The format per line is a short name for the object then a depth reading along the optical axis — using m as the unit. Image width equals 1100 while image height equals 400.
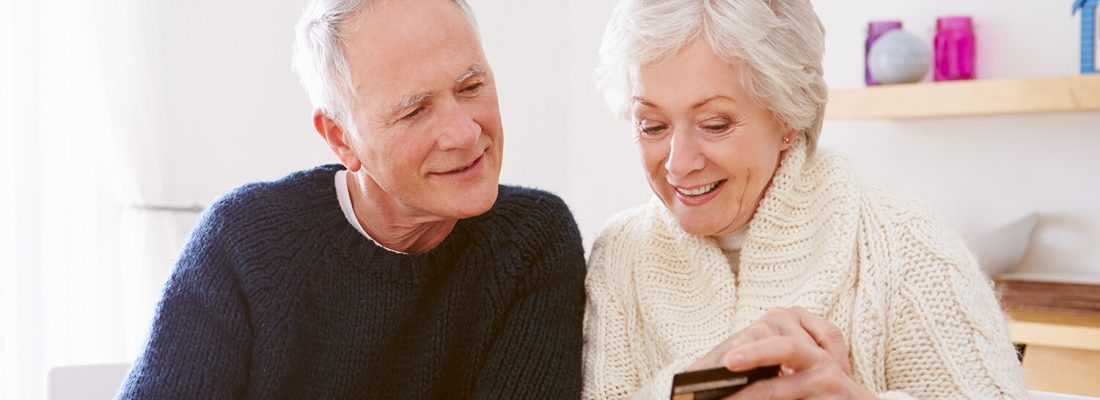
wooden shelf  2.70
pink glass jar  3.04
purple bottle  3.12
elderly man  1.35
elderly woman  1.27
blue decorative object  2.76
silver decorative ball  3.00
